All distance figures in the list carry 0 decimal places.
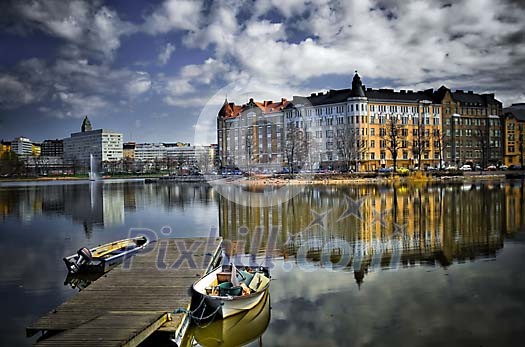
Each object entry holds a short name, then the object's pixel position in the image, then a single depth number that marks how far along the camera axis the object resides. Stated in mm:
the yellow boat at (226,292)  12287
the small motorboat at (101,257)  18242
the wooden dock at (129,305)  9867
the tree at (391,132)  93500
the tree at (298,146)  98438
